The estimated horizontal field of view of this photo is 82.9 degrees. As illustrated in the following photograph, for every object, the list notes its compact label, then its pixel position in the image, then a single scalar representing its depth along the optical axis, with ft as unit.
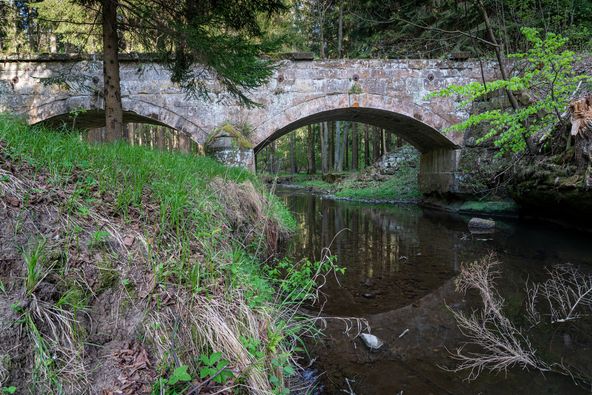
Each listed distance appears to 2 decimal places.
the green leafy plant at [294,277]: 7.12
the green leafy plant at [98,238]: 5.32
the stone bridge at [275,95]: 26.45
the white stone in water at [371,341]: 7.43
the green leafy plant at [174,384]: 3.88
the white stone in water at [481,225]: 21.20
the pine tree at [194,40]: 13.51
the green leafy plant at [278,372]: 4.57
